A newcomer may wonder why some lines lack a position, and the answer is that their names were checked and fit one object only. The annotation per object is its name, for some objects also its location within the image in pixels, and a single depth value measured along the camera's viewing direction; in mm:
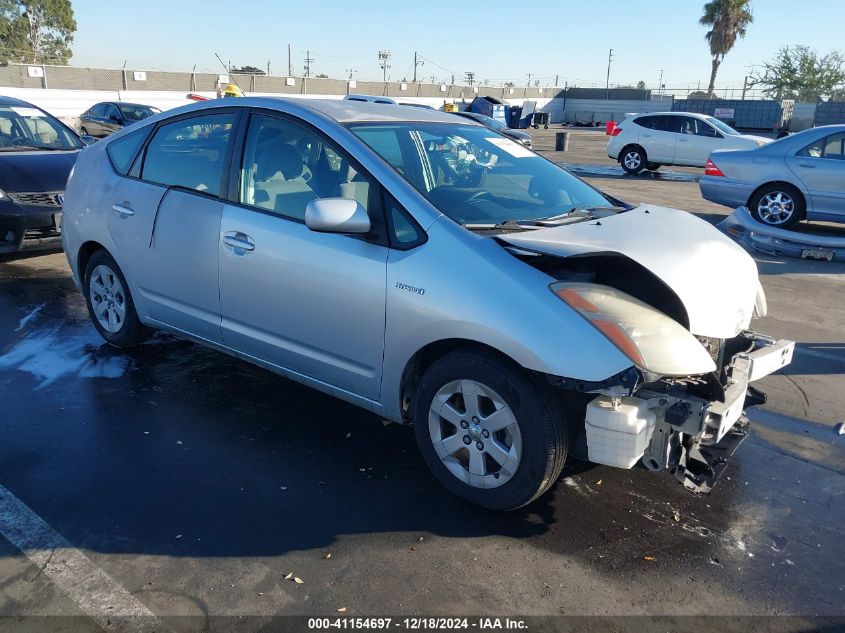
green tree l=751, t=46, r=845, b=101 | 47656
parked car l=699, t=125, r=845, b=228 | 9859
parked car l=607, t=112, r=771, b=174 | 18516
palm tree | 54375
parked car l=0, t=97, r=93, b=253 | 7188
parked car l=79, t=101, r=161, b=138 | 20938
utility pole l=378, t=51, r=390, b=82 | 74625
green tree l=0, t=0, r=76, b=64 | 64562
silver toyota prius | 2936
